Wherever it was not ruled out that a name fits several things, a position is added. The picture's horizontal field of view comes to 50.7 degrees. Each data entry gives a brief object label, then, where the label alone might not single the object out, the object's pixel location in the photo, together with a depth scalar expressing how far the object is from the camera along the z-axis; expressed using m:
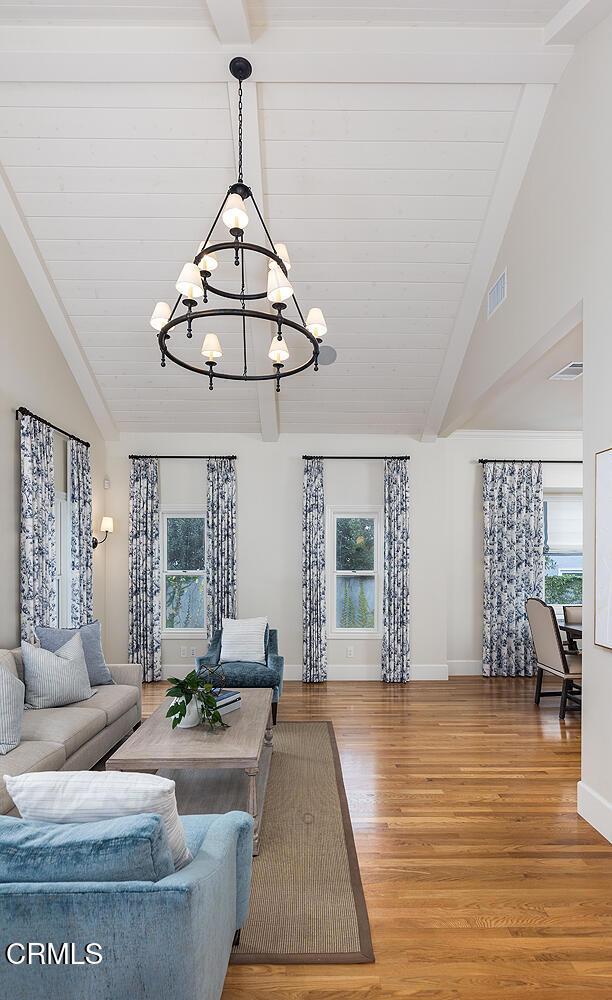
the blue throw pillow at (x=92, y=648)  4.73
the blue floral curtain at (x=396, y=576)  7.25
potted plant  3.74
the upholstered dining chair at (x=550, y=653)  5.74
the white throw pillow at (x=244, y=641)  5.95
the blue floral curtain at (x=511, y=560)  7.57
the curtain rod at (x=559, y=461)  7.84
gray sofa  3.34
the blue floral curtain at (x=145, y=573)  7.20
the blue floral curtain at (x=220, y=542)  7.21
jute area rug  2.45
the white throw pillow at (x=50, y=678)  4.20
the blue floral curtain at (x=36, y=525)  4.85
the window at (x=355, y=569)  7.46
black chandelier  2.99
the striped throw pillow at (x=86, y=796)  1.77
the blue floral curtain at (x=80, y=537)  6.09
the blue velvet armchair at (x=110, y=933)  1.57
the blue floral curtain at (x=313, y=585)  7.23
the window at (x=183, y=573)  7.42
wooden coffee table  3.30
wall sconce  6.86
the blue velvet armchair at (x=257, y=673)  5.54
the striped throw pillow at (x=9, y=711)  3.40
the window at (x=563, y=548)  8.02
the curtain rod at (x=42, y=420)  4.87
